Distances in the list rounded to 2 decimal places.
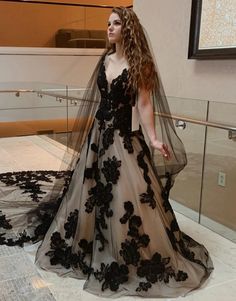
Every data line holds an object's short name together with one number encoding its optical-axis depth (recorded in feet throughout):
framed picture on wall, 6.98
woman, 5.03
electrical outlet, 7.49
